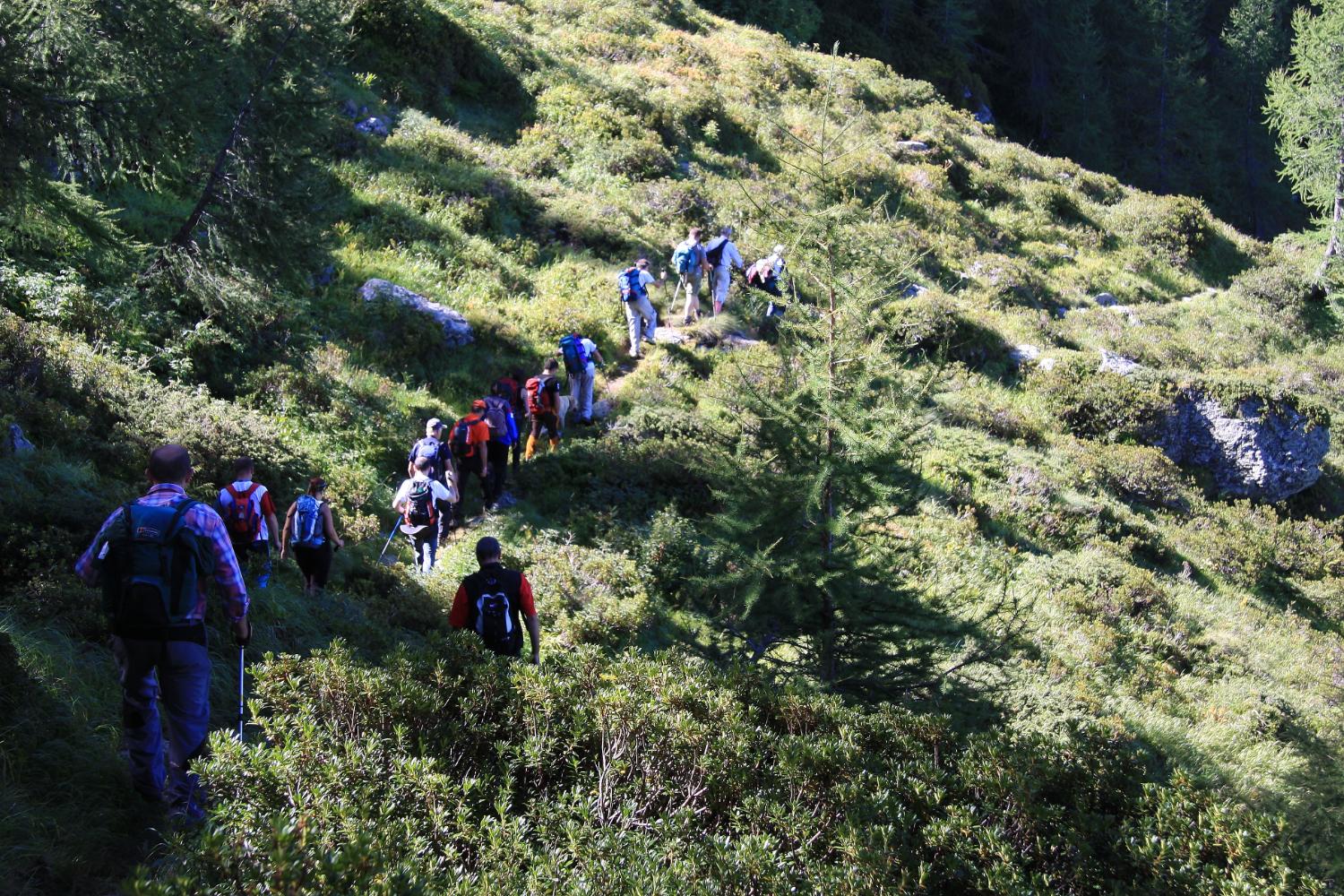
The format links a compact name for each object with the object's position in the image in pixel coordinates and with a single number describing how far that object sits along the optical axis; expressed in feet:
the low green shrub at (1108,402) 64.85
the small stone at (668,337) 58.13
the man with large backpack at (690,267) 59.31
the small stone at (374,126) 70.33
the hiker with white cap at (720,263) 61.57
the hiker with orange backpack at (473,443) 39.27
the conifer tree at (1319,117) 108.06
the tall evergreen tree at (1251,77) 180.14
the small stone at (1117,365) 68.80
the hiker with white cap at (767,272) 57.36
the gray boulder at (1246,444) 64.18
